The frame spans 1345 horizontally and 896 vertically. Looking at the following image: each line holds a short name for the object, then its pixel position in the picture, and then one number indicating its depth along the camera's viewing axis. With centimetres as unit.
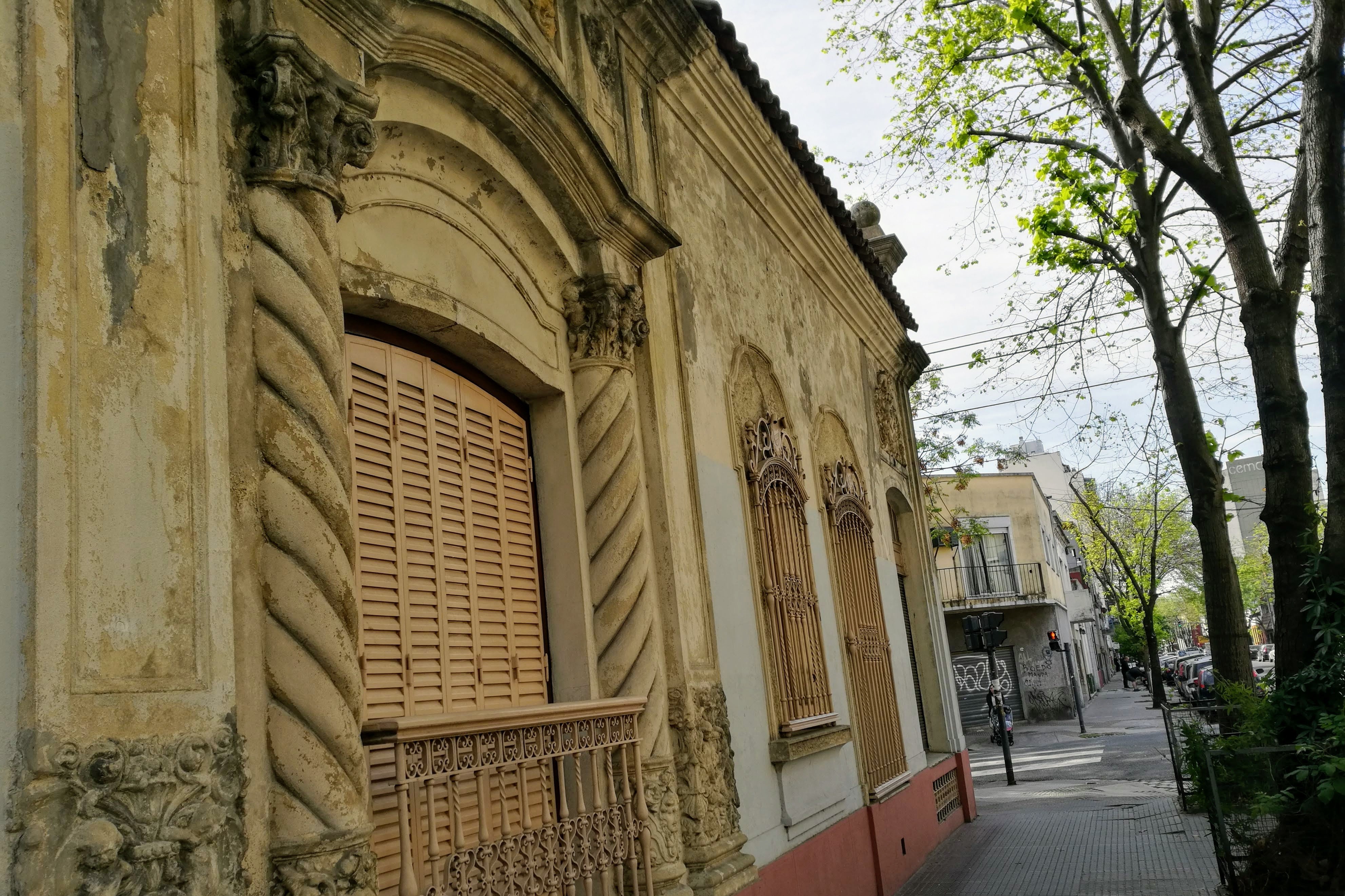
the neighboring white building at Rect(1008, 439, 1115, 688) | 5678
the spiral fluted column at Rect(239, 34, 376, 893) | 334
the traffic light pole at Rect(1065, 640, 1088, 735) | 2881
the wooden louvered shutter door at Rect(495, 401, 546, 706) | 548
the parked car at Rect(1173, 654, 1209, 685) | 3838
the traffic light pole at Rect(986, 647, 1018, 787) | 1769
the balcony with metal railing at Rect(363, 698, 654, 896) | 376
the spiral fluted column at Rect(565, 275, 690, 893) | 568
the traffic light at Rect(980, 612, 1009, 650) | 1861
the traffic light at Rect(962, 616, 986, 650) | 1866
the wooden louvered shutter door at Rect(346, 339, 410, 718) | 441
